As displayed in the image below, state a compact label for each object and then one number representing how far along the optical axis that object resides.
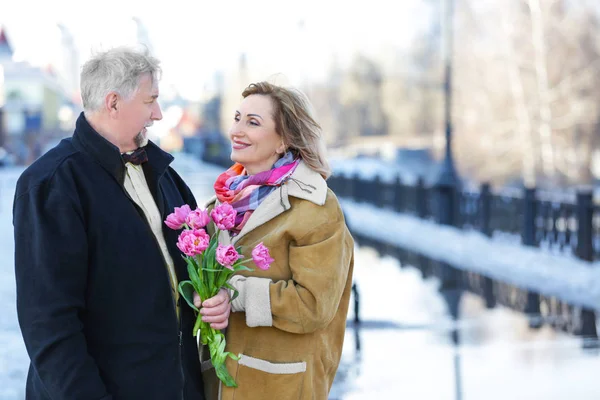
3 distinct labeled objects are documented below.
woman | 5.84
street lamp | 38.53
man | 5.00
